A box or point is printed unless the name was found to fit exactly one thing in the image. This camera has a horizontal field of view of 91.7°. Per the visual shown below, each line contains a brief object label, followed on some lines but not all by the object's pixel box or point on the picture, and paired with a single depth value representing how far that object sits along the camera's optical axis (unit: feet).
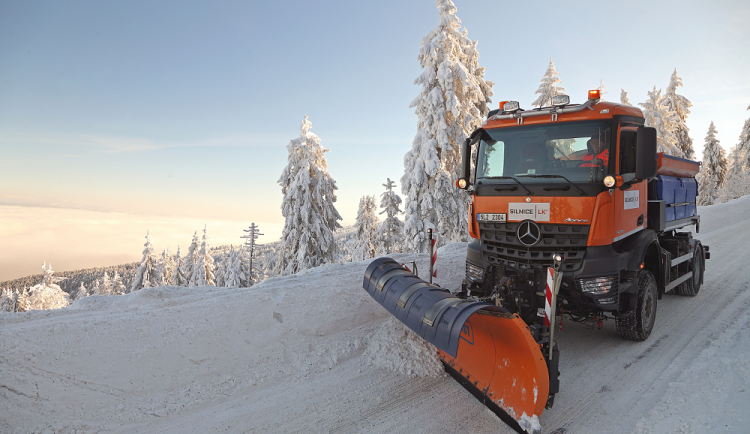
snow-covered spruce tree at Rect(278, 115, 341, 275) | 65.57
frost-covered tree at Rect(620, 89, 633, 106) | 111.02
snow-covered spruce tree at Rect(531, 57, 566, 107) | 84.28
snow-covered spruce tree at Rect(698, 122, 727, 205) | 129.59
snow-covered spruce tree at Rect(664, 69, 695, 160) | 117.50
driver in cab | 15.97
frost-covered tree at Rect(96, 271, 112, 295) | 176.00
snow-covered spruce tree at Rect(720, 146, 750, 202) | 111.96
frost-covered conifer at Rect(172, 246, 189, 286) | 115.40
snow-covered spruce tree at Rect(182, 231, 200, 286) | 109.09
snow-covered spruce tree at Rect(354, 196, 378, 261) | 98.89
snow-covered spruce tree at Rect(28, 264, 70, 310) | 91.71
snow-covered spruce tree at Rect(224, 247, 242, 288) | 109.60
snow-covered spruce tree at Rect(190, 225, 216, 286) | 106.11
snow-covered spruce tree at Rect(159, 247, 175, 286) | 118.89
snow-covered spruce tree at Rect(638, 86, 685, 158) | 93.97
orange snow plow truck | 12.75
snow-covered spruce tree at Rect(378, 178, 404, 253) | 79.61
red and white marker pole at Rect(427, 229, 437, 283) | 19.73
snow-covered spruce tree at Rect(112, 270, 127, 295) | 161.43
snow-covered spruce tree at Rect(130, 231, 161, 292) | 106.32
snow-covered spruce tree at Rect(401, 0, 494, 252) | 55.88
